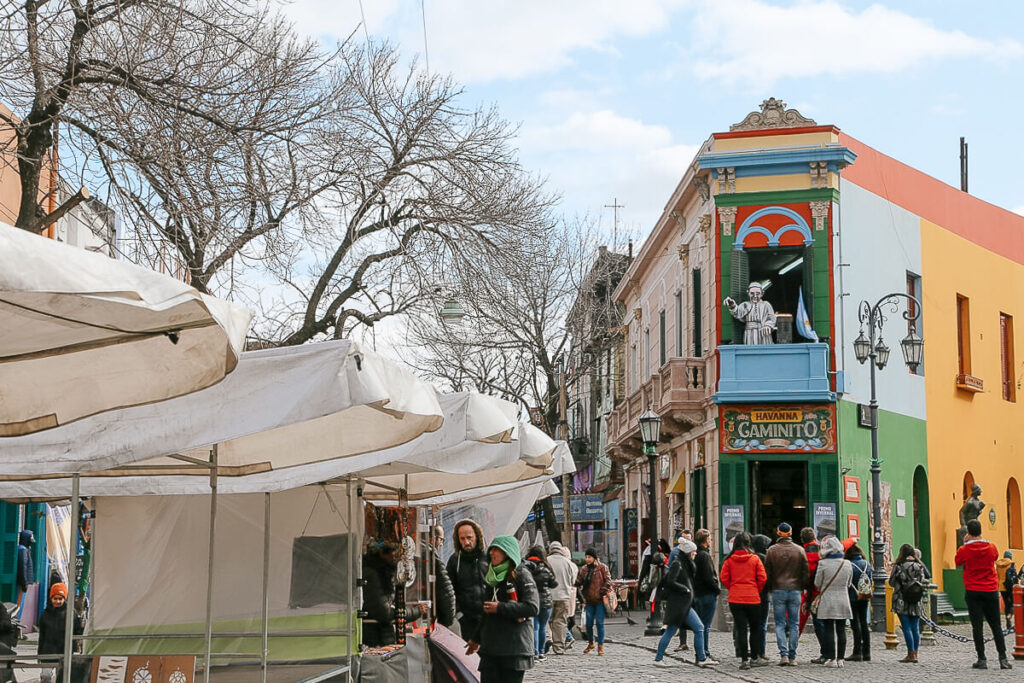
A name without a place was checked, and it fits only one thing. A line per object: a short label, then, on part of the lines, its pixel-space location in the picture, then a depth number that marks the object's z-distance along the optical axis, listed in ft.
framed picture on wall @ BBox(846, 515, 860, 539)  86.69
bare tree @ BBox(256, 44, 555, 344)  65.21
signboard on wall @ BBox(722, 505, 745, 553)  87.66
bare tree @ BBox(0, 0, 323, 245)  40.78
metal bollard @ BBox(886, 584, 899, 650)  65.51
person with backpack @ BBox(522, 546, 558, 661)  52.54
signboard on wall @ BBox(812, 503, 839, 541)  85.66
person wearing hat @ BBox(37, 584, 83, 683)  43.29
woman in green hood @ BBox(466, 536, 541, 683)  29.66
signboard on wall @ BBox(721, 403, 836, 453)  87.40
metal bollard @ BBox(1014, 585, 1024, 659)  59.98
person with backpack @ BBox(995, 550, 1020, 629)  69.51
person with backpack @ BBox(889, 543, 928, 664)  55.83
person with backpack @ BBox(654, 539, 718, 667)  56.44
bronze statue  94.27
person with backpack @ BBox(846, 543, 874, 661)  57.62
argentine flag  88.69
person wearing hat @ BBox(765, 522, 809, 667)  54.39
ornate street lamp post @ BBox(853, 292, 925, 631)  70.49
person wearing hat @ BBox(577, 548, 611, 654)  62.59
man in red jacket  51.55
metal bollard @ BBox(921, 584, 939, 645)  69.55
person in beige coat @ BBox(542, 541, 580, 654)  63.21
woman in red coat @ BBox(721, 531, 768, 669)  52.80
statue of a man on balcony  88.63
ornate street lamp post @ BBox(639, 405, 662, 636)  81.71
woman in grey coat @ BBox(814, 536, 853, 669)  54.34
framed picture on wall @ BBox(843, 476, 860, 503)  87.15
